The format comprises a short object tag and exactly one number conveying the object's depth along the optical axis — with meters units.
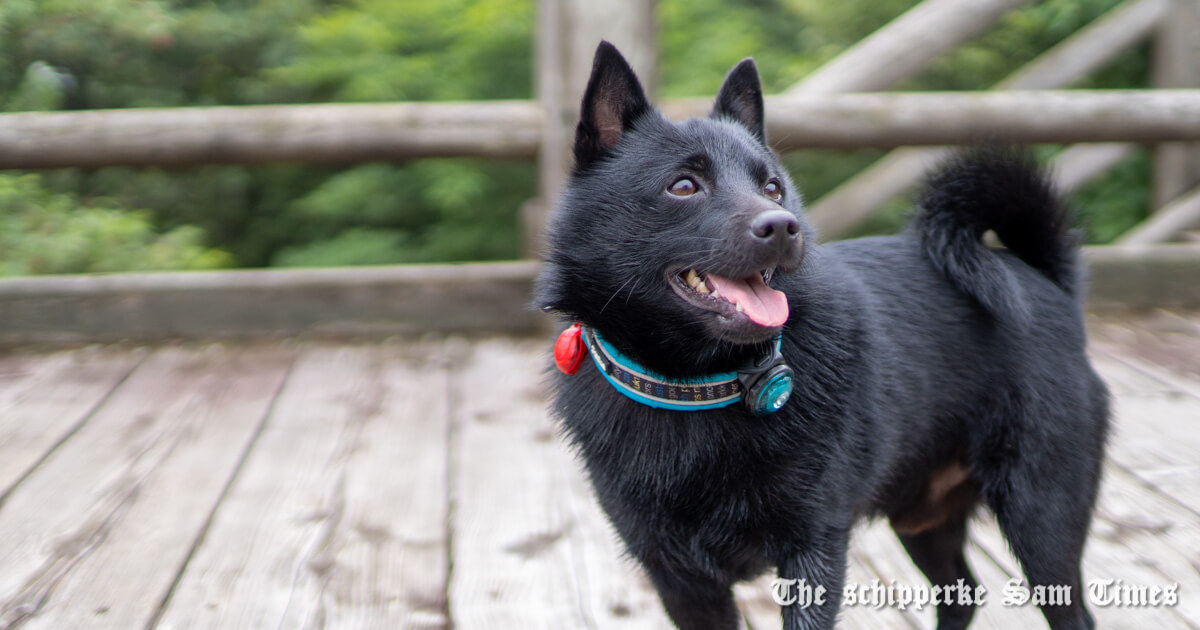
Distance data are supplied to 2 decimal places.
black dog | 1.37
